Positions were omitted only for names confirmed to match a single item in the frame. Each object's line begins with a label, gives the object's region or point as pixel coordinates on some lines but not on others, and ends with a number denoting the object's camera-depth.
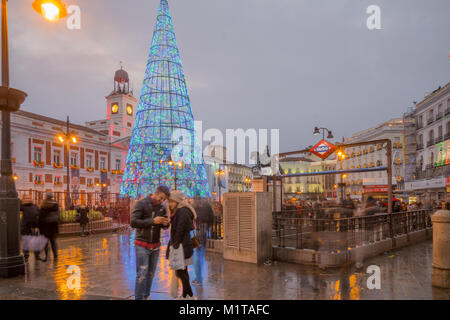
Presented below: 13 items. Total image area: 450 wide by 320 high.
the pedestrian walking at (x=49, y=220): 9.11
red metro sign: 13.95
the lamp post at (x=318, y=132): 17.80
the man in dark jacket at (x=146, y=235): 4.95
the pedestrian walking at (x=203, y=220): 9.95
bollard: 6.08
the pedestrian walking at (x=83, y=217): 14.89
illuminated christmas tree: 25.78
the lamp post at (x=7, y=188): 6.95
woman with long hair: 5.02
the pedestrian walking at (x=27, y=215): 9.09
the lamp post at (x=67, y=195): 16.09
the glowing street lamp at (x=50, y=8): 6.58
